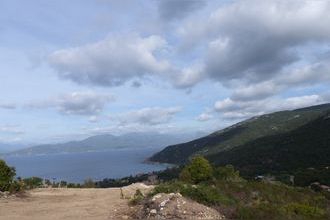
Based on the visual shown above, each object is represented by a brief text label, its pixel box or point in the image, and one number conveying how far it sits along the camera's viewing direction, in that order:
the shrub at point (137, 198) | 16.67
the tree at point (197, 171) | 25.89
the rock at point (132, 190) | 18.89
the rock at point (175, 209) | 14.28
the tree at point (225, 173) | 27.26
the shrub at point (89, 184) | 29.65
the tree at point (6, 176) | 21.08
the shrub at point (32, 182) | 23.75
